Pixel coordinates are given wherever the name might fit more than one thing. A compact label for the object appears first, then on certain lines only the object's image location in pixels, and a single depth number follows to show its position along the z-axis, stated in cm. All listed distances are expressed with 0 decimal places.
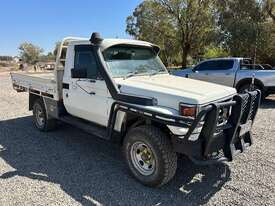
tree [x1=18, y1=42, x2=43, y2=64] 6377
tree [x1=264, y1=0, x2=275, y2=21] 1585
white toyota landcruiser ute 265
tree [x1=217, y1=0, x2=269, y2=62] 1460
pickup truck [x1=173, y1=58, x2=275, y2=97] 745
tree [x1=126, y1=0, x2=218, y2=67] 1794
